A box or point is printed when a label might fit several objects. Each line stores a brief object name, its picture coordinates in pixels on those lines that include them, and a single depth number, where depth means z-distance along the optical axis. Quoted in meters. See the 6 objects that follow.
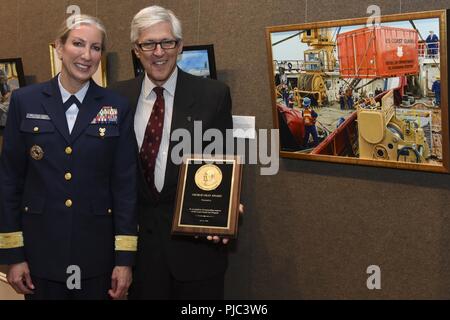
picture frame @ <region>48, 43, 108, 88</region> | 3.61
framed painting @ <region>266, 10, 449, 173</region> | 2.16
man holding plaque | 2.22
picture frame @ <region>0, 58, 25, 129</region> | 4.20
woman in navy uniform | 2.01
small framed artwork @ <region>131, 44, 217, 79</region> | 2.97
